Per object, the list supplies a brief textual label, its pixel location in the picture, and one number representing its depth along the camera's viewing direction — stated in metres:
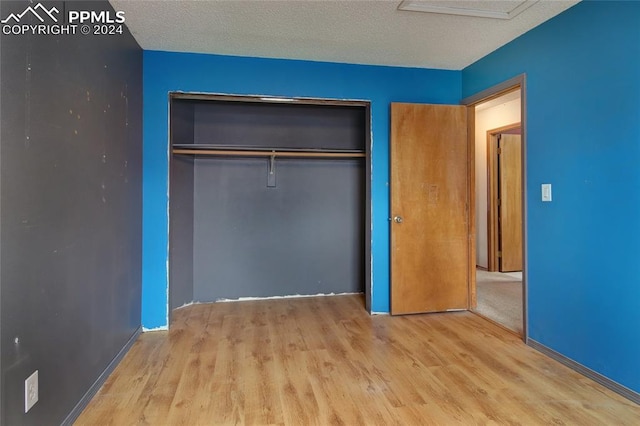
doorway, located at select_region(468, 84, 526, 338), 5.18
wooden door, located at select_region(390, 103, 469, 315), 3.22
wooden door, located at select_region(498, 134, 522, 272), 5.27
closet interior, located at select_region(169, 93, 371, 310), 3.56
